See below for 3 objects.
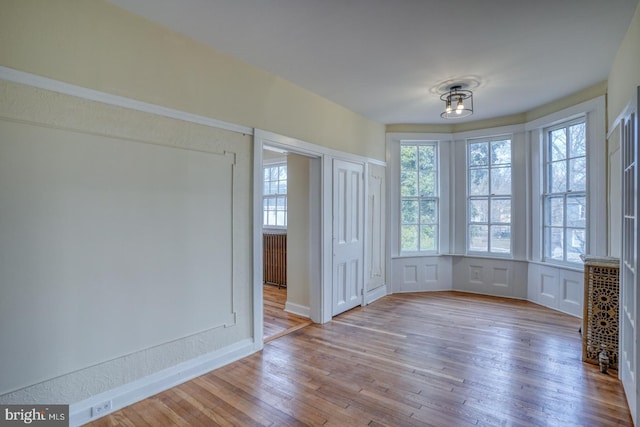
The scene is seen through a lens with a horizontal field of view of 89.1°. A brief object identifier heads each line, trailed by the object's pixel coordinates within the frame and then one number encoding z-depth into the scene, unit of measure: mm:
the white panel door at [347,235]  4164
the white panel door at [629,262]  1979
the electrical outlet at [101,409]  2082
